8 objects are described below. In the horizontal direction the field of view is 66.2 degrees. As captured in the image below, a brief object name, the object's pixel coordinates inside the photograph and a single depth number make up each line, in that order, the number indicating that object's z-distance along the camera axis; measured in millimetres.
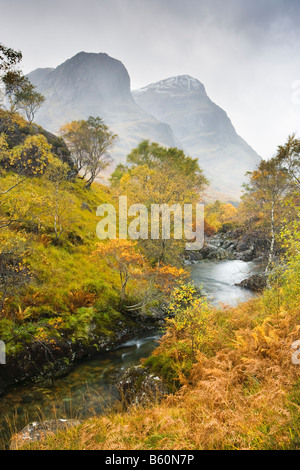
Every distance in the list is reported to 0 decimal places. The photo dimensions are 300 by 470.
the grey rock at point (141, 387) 7238
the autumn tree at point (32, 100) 36250
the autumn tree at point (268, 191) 18328
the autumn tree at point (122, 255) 14410
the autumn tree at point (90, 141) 38062
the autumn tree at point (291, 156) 17234
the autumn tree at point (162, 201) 21000
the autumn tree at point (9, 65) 6895
